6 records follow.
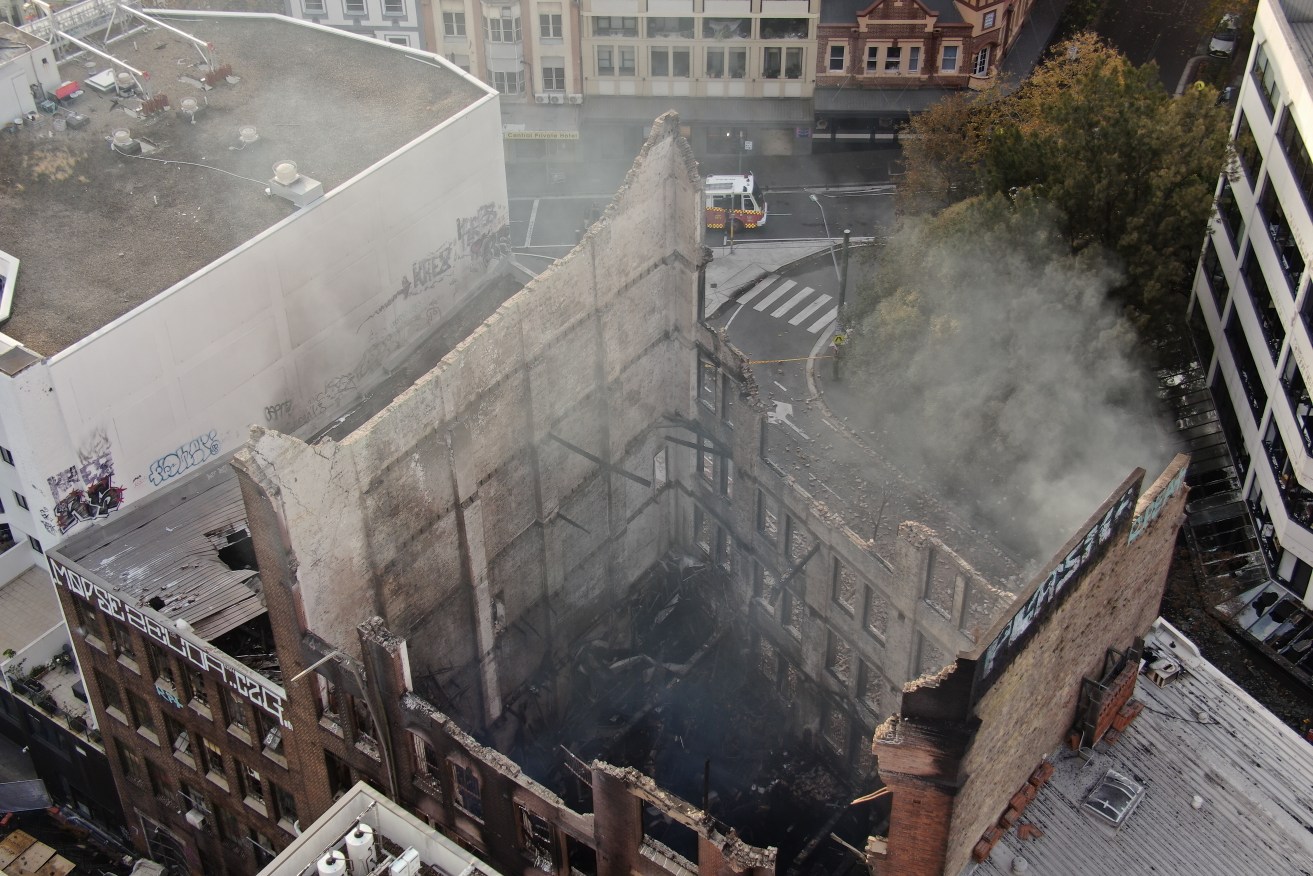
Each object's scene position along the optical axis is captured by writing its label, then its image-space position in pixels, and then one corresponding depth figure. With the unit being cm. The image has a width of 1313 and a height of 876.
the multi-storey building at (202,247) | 4125
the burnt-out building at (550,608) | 3719
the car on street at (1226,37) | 8594
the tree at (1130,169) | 5838
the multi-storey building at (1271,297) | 5350
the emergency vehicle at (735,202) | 7931
